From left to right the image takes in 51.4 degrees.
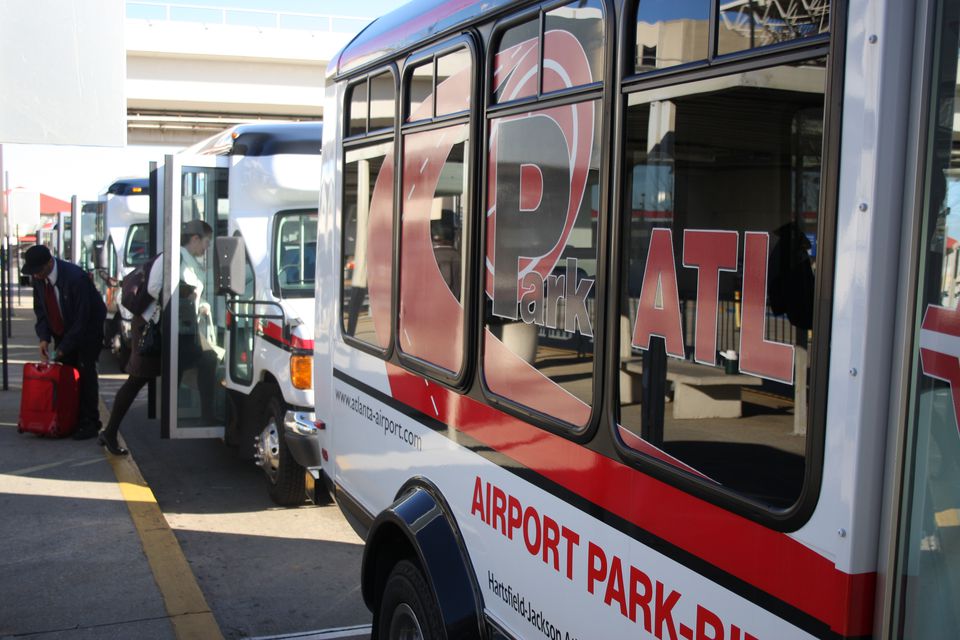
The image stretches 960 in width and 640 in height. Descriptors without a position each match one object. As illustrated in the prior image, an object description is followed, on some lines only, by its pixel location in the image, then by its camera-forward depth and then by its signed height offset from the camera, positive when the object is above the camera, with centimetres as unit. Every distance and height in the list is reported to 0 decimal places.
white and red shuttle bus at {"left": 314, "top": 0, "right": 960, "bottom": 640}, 162 -18
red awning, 4581 +96
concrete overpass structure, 2795 +480
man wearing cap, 890 -87
